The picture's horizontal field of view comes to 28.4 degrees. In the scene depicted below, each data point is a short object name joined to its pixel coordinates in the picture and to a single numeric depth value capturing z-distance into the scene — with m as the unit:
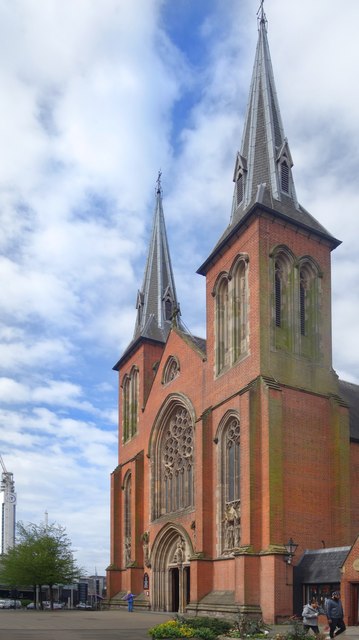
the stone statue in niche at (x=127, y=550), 45.33
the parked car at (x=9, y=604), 59.25
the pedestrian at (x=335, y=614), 19.44
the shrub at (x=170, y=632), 17.56
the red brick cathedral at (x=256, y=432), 28.42
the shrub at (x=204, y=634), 18.03
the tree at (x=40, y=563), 50.16
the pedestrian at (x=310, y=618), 19.28
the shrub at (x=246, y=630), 19.30
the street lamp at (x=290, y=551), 27.39
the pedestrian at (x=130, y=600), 40.75
